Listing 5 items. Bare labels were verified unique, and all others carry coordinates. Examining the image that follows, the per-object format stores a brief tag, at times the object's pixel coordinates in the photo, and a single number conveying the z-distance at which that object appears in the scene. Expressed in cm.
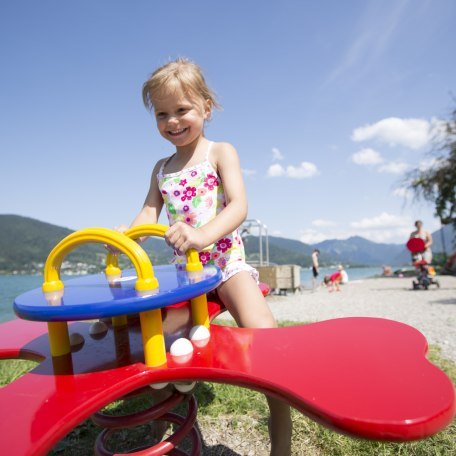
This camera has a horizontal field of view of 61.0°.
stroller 1012
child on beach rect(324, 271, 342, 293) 1326
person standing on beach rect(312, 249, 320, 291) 1521
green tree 1756
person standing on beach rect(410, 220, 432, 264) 1034
